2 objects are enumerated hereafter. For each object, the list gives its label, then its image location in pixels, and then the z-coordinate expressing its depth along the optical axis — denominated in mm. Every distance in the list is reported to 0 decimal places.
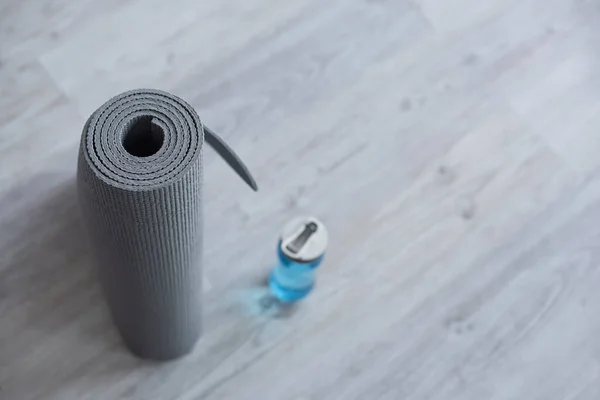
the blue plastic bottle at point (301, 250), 1208
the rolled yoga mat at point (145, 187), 781
